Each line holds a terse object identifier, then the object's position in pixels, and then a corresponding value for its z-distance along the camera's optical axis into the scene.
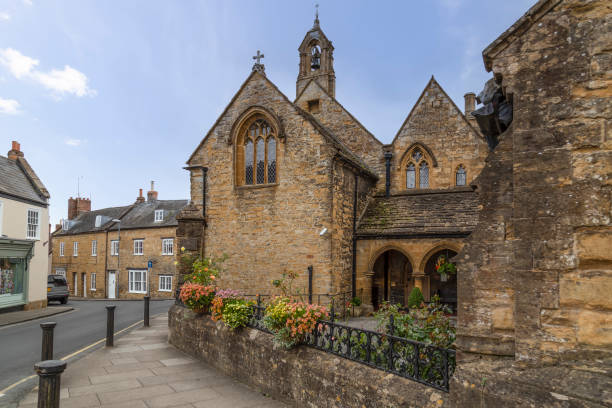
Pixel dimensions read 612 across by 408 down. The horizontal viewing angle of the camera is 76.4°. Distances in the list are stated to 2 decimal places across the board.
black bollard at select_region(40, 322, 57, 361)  7.81
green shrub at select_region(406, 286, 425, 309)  13.36
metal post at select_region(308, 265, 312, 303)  13.29
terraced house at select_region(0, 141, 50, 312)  19.97
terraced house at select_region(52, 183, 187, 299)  33.53
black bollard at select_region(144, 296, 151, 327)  14.61
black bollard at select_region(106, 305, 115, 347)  10.91
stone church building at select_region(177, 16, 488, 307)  13.77
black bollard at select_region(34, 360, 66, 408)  4.76
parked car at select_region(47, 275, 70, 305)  25.39
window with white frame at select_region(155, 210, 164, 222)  35.09
